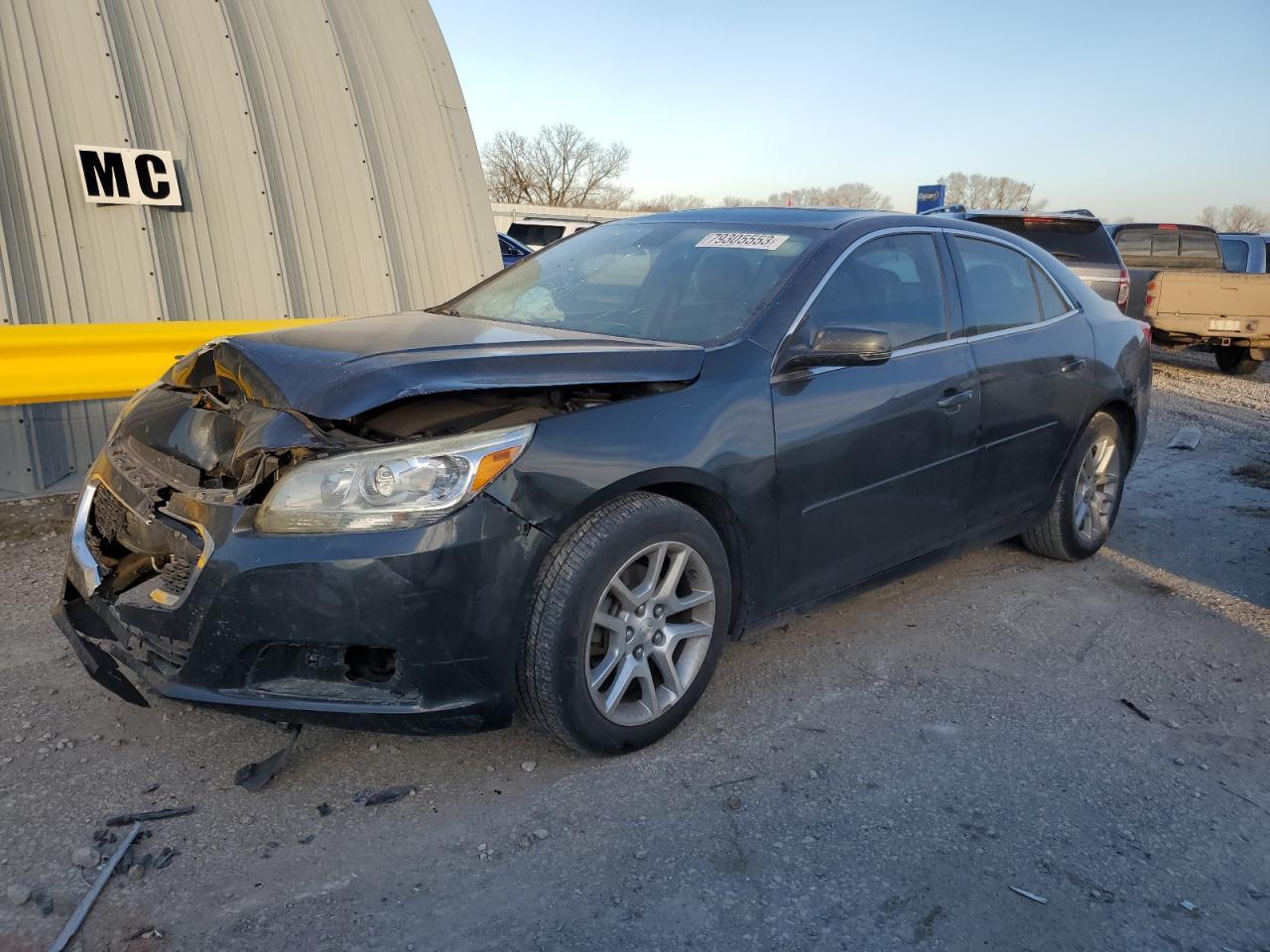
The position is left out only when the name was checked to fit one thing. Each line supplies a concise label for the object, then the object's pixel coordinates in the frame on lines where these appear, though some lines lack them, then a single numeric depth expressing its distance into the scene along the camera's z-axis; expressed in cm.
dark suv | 1018
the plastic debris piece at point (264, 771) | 281
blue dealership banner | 2478
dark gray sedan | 260
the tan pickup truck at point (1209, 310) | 1141
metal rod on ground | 221
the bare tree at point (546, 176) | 5816
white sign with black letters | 580
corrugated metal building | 561
